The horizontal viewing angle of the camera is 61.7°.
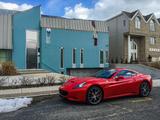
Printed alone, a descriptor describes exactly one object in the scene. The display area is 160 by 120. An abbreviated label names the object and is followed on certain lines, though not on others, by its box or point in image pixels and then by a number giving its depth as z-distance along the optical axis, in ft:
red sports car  15.60
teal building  40.56
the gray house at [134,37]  68.97
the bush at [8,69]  31.09
